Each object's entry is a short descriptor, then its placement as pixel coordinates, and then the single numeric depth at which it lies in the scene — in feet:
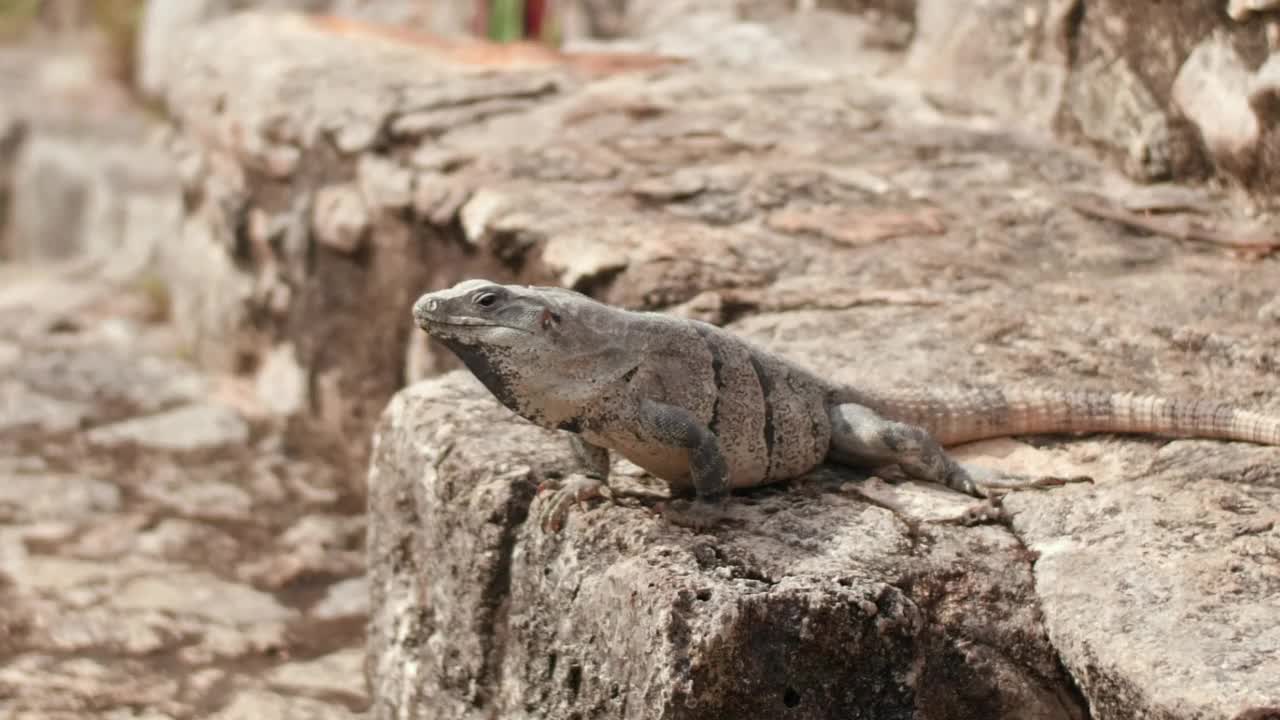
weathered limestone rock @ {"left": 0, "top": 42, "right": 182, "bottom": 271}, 32.76
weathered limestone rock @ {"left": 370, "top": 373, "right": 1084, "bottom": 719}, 8.41
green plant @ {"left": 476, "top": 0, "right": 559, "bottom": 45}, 31.78
